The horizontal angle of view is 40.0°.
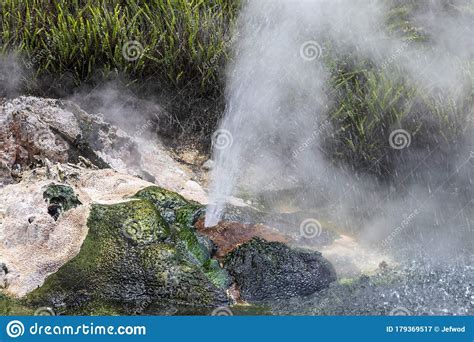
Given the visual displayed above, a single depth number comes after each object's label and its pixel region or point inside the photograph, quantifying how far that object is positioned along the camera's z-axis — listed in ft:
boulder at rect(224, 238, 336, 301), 13.74
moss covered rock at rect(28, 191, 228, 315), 12.93
